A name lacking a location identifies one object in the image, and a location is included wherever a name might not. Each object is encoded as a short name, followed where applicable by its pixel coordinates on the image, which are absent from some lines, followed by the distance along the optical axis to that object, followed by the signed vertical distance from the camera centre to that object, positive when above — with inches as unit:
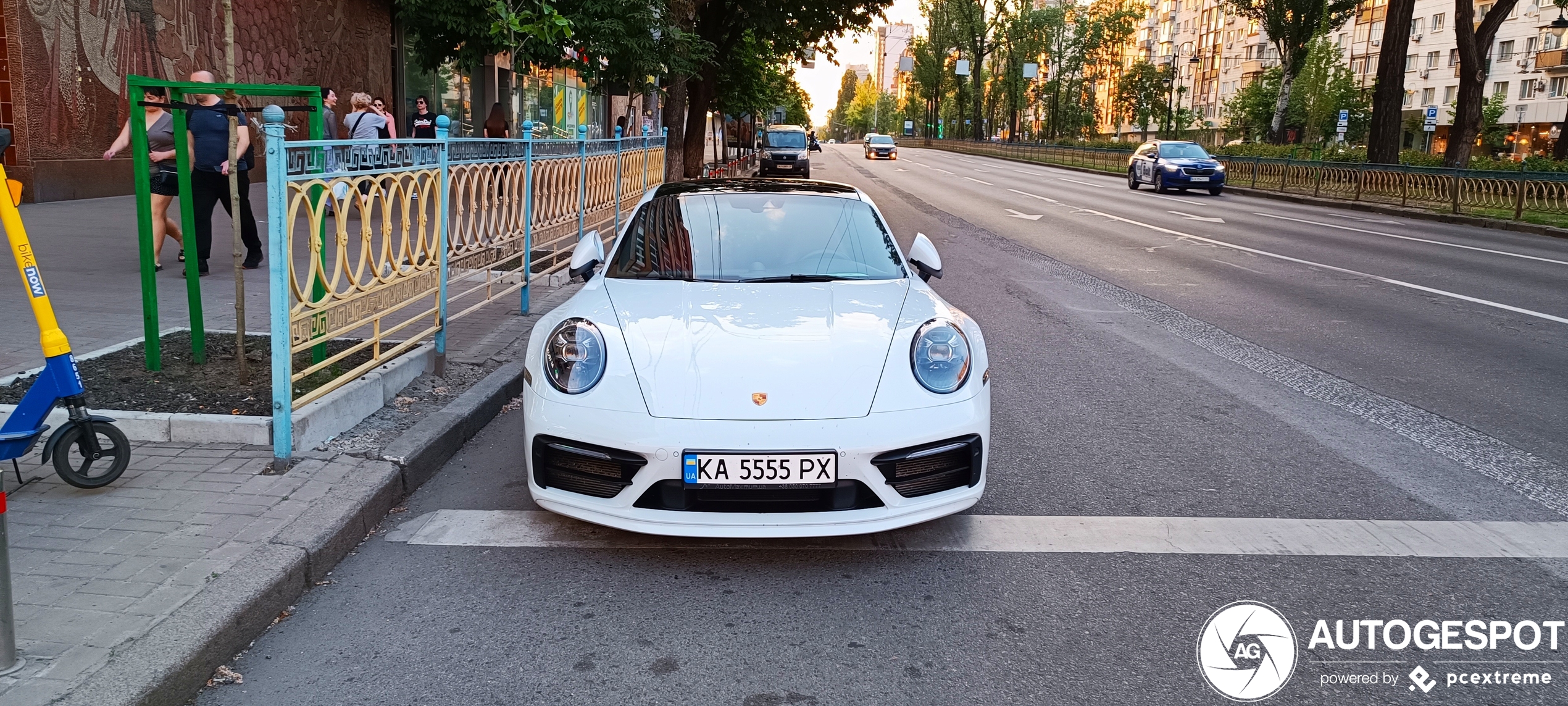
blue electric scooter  149.1 -38.4
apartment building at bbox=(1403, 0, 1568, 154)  2383.1 +261.7
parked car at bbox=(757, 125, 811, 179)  1453.0 +12.9
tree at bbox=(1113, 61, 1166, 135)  3297.2 +251.5
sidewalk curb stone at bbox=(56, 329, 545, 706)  109.9 -52.1
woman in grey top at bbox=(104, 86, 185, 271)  331.0 -7.0
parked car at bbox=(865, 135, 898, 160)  2288.4 +40.0
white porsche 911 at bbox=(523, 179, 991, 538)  144.6 -33.5
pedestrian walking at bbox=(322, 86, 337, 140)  558.4 +21.4
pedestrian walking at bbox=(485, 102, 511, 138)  638.5 +18.4
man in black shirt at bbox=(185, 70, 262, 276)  303.0 -4.9
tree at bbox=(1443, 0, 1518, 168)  1037.8 +107.1
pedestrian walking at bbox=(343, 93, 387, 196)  542.0 +14.2
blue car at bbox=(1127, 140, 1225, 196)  1180.5 +8.8
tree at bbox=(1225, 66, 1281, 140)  2674.7 +182.3
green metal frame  202.1 -8.1
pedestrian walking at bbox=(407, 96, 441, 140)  619.2 +17.0
